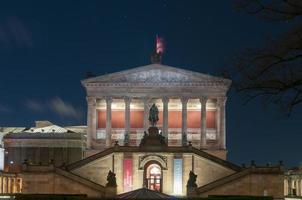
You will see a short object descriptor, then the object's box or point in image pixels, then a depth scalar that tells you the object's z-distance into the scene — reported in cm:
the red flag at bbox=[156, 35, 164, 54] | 9159
